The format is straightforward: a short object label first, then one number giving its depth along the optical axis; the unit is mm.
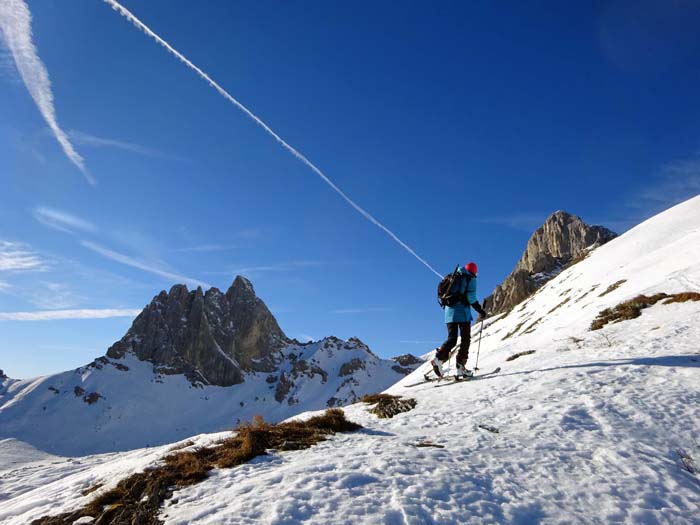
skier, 14570
